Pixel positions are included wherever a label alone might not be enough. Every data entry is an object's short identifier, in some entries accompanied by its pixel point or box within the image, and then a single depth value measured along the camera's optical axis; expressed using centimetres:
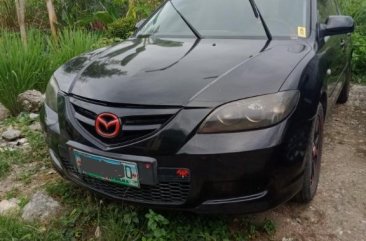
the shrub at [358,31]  611
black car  203
